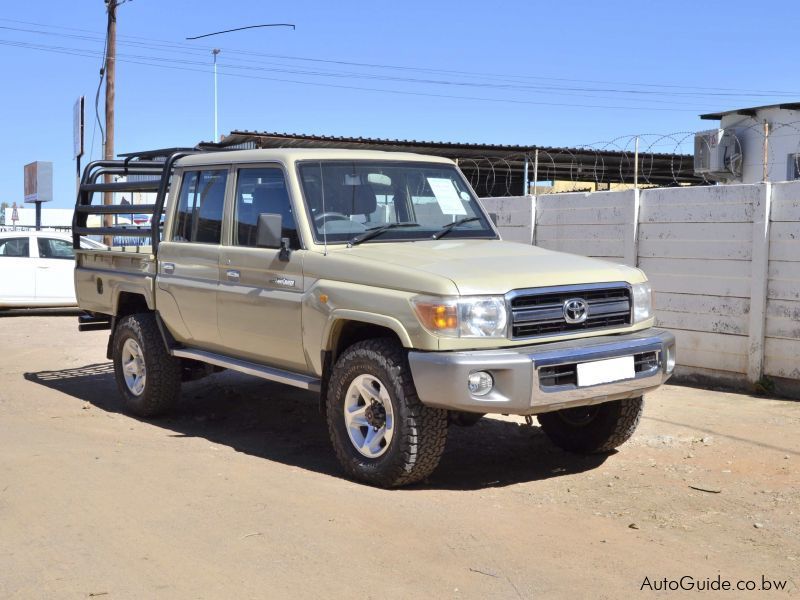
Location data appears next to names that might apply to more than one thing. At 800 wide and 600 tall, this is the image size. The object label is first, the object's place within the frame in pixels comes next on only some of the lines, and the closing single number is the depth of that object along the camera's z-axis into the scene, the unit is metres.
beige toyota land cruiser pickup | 5.38
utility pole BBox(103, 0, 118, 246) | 22.92
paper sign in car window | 6.99
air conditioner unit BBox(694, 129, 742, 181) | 20.61
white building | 19.69
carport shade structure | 20.91
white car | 16.62
